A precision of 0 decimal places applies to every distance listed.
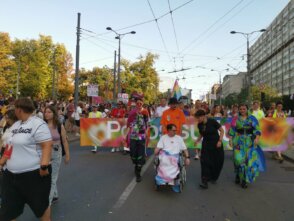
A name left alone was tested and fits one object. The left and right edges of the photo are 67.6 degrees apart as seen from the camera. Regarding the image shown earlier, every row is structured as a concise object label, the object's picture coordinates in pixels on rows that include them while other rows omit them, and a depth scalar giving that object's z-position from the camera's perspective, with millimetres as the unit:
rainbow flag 12134
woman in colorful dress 4404
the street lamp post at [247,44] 20085
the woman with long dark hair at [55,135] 3353
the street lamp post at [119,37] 18821
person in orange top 5094
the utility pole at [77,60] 12286
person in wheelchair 4023
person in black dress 4507
